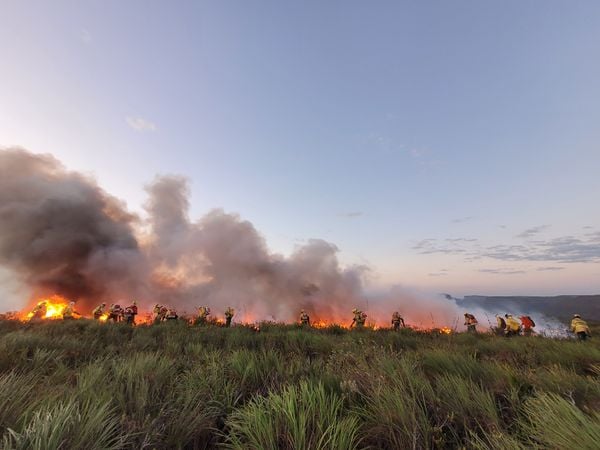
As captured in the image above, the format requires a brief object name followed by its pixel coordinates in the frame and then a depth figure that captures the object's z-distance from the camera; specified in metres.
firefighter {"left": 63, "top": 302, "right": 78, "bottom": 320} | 16.64
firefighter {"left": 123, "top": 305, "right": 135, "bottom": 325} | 18.46
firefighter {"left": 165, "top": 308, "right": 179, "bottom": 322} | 17.85
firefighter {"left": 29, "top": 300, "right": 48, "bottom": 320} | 17.57
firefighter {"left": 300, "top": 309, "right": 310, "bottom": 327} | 20.56
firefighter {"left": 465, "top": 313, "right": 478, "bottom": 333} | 17.67
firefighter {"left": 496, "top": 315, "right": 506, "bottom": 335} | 16.23
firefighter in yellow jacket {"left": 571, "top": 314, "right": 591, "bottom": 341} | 12.81
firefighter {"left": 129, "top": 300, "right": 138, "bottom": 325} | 18.68
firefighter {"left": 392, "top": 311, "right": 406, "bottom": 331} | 18.54
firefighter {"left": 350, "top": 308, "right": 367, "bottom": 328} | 19.56
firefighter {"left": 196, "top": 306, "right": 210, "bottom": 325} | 17.06
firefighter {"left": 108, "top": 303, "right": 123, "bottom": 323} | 20.34
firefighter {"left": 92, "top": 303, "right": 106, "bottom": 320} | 19.23
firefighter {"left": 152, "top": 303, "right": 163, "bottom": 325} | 19.05
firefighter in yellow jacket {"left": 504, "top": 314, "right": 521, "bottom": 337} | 14.52
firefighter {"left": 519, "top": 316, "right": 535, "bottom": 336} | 15.78
